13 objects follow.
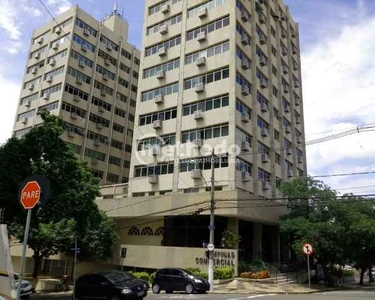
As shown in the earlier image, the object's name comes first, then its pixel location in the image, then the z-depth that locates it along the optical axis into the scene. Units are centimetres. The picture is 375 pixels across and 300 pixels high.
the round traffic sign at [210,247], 2423
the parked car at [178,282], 2190
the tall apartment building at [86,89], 5344
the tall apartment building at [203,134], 3394
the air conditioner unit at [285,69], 5148
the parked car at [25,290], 1828
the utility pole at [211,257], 2433
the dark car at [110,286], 1525
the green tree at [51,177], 1731
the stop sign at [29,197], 775
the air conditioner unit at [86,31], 5631
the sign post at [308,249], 2573
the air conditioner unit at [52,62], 5485
